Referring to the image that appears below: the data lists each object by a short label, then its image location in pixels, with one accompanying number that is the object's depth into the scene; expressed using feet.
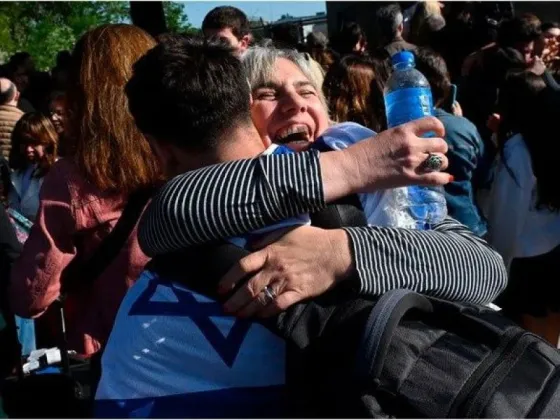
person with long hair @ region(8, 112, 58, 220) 18.65
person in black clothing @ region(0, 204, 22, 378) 8.75
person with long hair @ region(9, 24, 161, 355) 7.79
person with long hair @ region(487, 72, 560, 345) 13.58
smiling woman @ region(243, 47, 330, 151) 7.65
